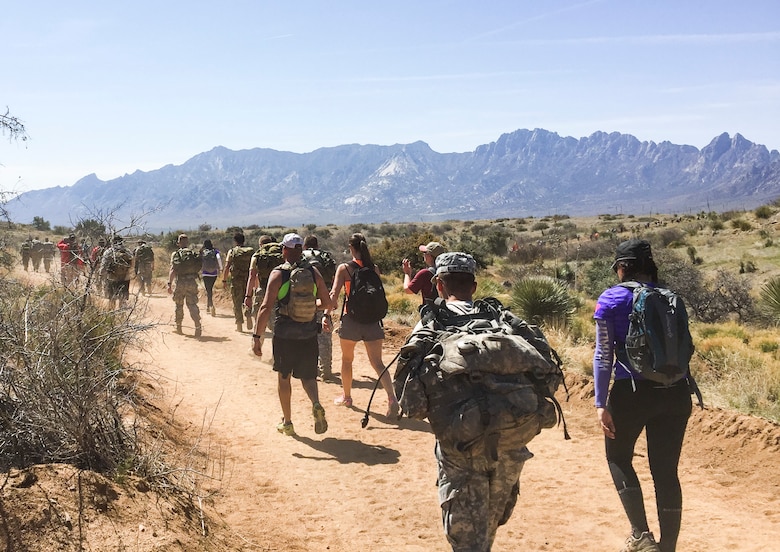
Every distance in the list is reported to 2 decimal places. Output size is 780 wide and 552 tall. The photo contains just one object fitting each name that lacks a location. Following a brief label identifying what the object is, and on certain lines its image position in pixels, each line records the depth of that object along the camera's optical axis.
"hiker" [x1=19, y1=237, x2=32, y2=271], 21.73
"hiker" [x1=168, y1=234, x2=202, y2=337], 11.85
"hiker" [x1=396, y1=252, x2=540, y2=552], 3.20
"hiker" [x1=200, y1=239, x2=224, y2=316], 13.62
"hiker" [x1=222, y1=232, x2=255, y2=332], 11.73
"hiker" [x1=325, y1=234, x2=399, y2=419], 6.95
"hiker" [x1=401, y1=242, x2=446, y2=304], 7.20
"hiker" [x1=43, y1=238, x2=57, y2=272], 22.24
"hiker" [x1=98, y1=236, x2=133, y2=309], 10.29
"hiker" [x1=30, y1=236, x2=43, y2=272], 22.75
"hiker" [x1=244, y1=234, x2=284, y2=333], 9.71
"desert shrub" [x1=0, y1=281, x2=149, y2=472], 3.89
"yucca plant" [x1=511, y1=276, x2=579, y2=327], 11.72
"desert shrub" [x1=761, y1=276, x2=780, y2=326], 12.33
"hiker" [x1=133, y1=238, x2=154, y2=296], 15.90
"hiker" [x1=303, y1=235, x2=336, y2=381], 8.45
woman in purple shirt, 3.82
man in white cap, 6.28
